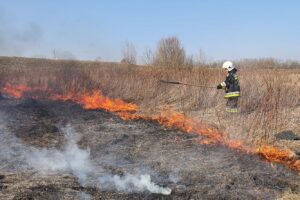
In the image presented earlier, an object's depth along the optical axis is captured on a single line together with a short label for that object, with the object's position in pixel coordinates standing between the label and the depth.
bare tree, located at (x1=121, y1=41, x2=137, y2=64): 28.16
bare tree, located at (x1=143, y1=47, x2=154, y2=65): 26.06
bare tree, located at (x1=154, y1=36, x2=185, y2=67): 25.25
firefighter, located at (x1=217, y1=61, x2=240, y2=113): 11.70
